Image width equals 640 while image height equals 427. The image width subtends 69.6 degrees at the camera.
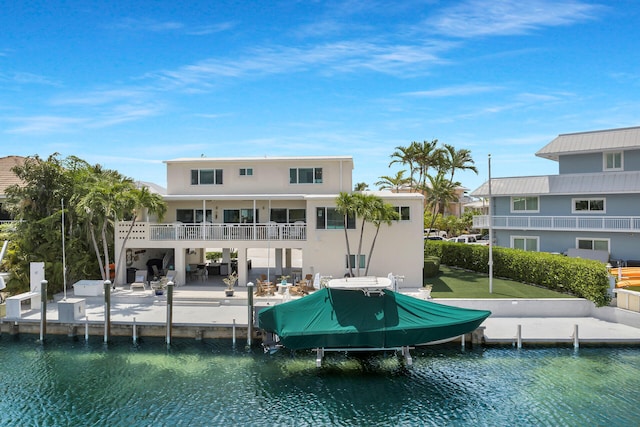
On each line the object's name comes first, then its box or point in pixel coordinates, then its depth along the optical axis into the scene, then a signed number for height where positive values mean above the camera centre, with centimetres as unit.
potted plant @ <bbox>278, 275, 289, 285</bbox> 2621 -329
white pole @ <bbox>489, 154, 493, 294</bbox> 2490 -232
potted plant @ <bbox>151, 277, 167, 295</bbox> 2546 -350
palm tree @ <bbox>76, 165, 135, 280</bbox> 2527 +112
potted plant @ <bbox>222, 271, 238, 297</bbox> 2493 -351
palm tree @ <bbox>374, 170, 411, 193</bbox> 5285 +470
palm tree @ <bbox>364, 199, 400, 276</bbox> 2525 +30
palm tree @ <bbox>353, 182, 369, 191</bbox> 6930 +539
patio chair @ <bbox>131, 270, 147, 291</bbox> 2612 -336
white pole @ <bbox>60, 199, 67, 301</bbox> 2458 -240
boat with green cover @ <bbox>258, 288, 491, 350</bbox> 1770 -387
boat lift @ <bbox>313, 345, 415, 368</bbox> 1812 -526
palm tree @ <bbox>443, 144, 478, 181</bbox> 4338 +580
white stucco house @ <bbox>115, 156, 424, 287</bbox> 2712 +13
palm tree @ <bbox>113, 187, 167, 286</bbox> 2602 +116
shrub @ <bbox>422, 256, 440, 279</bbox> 2972 -306
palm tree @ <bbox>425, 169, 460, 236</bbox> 4150 +280
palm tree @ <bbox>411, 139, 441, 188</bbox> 4281 +631
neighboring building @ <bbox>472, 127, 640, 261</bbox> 3144 +140
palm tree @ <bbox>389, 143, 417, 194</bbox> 4334 +623
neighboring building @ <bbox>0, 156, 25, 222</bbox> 3725 +425
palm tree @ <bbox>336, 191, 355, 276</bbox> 2525 +92
